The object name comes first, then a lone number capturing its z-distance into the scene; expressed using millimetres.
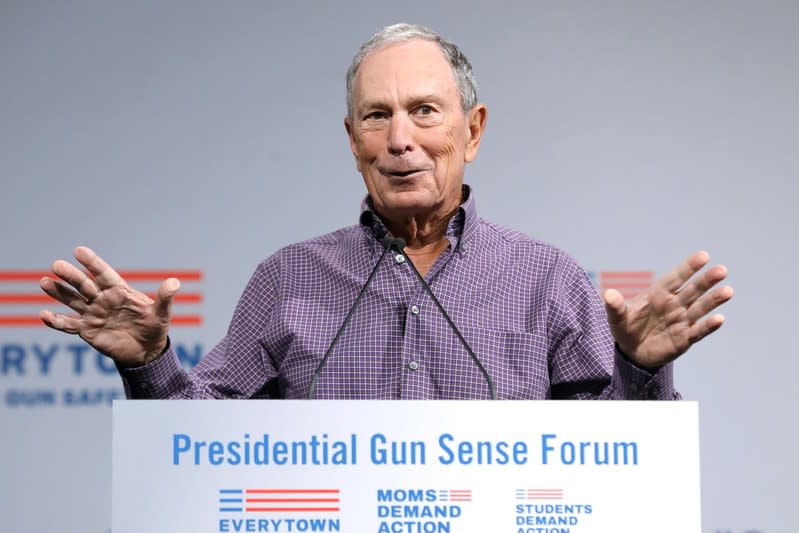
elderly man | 7355
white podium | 6972
